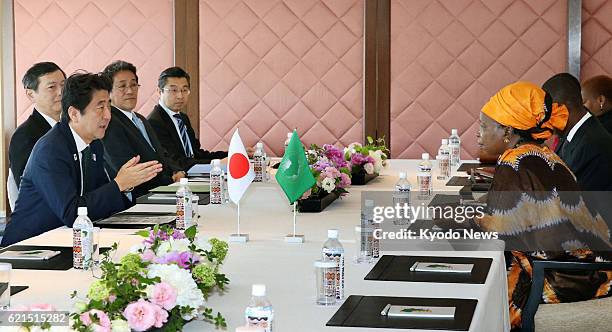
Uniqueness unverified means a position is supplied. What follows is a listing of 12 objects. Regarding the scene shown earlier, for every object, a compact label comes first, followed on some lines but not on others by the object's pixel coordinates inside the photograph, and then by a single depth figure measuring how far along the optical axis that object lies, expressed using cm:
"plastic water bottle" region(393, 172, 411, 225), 465
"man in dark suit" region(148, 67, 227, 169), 674
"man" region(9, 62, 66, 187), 529
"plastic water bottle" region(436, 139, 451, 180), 606
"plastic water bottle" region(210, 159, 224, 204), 480
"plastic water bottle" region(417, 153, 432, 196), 519
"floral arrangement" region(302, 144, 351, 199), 466
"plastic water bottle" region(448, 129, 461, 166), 685
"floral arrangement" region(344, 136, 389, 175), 566
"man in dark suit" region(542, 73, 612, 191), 504
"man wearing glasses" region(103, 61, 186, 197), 581
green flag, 399
